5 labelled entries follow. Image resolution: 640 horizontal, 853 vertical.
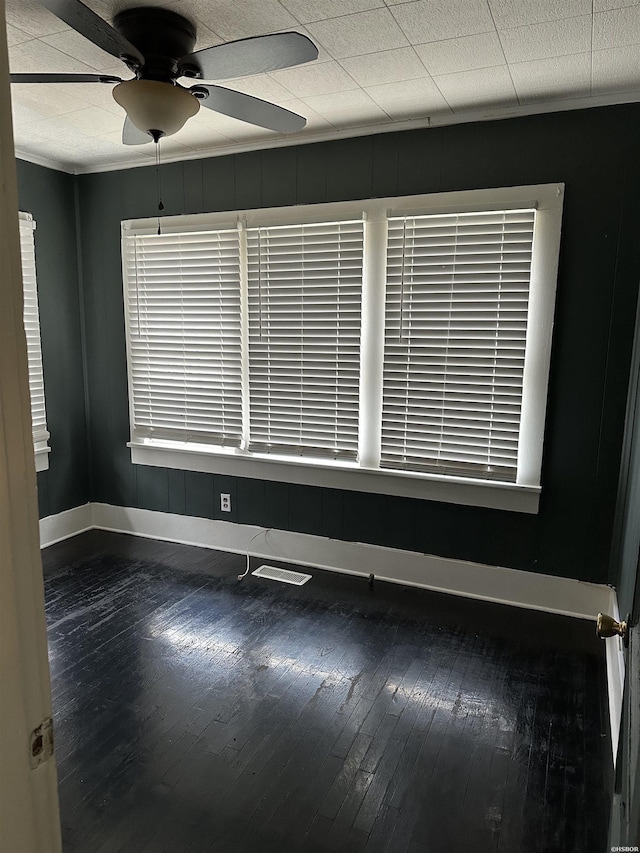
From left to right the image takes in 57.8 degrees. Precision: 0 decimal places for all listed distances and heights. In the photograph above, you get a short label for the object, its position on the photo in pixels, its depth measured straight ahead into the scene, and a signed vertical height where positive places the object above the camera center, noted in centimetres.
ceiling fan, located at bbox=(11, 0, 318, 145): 179 +88
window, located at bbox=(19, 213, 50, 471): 387 -7
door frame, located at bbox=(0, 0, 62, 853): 69 -32
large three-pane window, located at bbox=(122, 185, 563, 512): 307 -3
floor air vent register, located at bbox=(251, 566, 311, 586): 358 -149
